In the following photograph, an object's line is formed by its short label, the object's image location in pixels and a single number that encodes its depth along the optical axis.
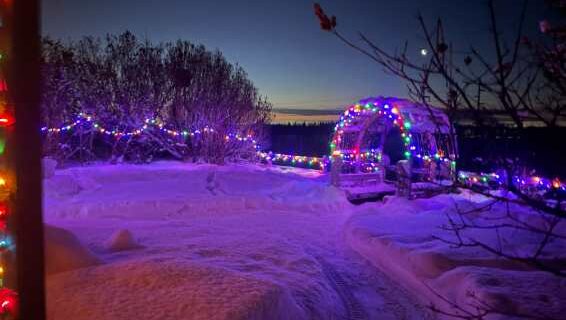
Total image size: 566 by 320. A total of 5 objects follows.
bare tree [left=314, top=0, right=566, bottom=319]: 2.20
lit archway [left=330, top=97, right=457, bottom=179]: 11.94
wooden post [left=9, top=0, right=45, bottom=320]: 2.11
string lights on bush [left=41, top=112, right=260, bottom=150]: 18.97
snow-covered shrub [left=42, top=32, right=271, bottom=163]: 19.33
